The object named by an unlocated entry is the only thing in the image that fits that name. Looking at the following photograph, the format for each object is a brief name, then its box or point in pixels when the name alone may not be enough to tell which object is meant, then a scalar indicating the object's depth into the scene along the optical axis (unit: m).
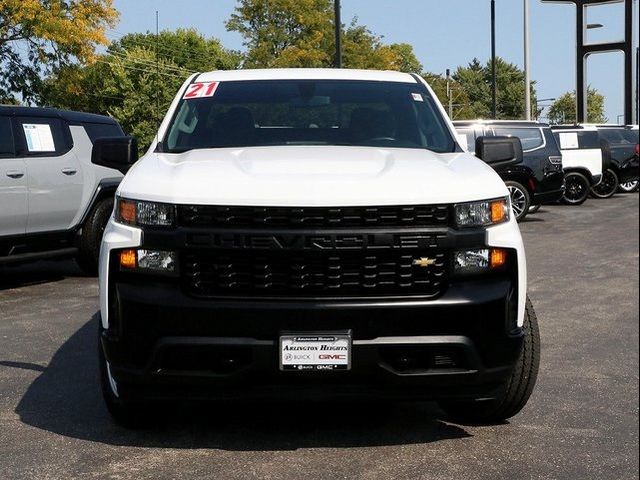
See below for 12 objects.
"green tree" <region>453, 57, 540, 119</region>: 132.12
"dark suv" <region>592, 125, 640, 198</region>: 26.24
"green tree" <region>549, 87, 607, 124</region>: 122.62
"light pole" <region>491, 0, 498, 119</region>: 52.89
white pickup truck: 4.11
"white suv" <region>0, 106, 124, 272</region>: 10.26
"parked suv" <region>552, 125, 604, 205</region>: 23.97
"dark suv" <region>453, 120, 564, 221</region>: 19.23
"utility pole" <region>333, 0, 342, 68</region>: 30.83
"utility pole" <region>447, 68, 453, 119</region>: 107.28
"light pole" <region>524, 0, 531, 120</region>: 41.00
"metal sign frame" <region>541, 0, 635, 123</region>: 43.72
